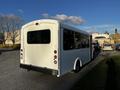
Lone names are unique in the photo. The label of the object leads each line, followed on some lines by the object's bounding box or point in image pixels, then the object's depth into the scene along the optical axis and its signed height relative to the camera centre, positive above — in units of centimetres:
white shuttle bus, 394 -12
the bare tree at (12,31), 3585 +553
